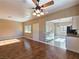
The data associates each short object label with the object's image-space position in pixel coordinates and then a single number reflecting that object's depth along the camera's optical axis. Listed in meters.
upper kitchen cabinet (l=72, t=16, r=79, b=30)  2.41
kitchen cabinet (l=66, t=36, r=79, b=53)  2.34
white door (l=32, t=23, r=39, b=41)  4.81
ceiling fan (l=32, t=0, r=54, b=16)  1.75
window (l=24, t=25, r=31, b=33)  6.07
